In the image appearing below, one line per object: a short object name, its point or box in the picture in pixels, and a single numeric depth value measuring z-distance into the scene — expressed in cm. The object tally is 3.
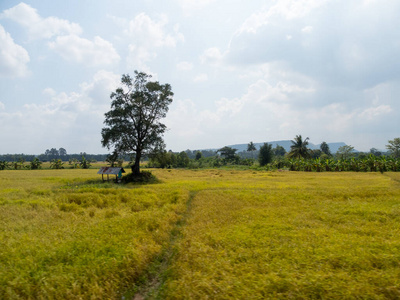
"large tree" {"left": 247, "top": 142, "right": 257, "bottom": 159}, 11456
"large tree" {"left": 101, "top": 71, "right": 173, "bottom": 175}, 3095
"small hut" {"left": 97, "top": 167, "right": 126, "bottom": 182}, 2906
